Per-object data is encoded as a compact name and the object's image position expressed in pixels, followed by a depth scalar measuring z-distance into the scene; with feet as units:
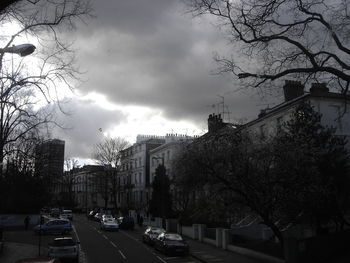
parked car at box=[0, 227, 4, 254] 93.36
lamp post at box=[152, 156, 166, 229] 162.91
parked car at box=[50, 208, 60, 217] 265.01
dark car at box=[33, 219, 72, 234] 141.59
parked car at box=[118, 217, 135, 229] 175.83
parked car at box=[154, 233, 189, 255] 94.34
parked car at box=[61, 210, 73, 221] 228.55
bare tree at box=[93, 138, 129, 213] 262.88
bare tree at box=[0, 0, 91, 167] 52.79
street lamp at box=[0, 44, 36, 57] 41.70
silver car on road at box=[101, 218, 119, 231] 161.93
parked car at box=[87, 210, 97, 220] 247.91
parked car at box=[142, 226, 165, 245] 115.55
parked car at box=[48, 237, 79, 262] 74.02
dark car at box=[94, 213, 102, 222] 227.14
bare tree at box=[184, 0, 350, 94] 55.21
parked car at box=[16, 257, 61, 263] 41.44
